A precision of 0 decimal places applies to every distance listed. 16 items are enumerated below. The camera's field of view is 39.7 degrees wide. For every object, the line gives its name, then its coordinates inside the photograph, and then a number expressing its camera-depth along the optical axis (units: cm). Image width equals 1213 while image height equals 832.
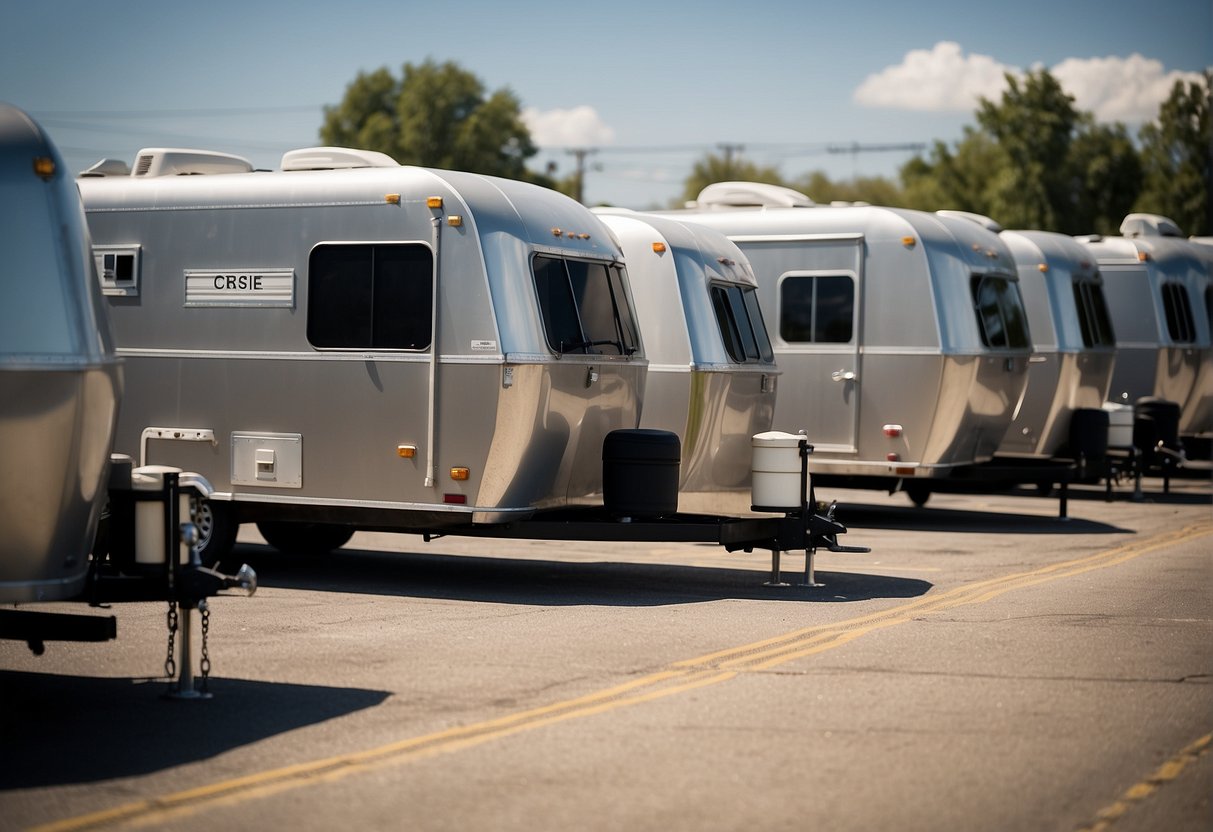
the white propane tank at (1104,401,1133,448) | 2186
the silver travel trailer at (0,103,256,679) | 778
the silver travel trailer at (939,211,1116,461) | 2108
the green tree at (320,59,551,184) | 6562
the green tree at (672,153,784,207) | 9525
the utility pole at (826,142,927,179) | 9040
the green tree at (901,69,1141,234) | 5638
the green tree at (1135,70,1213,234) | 5841
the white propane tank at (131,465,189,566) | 830
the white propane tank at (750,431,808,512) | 1341
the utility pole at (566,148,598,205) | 7419
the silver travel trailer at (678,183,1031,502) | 1819
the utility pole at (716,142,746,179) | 9435
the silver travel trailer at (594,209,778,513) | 1490
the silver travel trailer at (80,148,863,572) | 1265
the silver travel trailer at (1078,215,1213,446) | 2483
